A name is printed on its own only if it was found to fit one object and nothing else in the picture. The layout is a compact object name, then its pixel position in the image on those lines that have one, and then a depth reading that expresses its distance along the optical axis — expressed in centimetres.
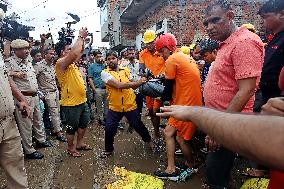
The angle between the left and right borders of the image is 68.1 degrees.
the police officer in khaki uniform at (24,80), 355
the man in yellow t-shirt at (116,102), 349
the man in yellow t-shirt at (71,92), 338
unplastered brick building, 681
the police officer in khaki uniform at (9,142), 199
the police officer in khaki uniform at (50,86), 440
